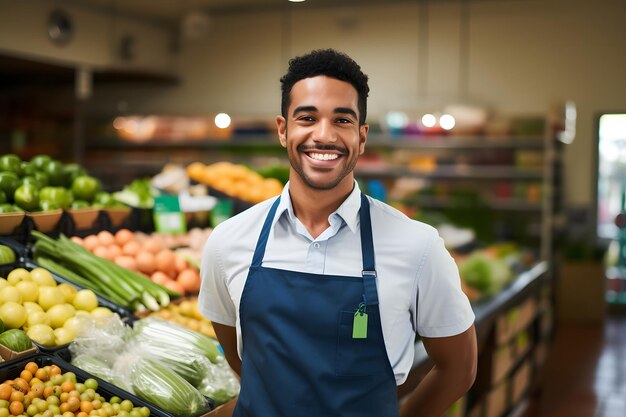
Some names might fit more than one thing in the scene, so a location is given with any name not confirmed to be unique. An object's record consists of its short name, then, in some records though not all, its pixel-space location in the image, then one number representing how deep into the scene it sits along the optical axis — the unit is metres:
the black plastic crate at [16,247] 2.84
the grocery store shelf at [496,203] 9.25
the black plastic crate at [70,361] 2.15
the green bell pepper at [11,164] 3.32
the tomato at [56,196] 3.29
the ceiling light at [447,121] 8.86
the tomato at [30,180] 3.27
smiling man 1.69
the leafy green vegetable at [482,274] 4.51
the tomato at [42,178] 3.42
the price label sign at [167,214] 3.83
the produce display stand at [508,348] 4.12
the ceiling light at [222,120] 10.27
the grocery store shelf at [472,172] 9.23
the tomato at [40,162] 3.57
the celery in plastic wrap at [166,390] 2.13
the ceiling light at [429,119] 9.13
